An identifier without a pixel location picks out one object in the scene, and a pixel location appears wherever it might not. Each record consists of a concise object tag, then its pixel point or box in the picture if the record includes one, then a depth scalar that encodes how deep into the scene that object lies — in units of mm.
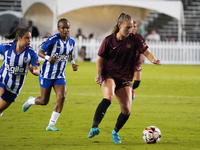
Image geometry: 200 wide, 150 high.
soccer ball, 13945
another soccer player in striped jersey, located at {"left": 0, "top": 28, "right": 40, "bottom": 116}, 15406
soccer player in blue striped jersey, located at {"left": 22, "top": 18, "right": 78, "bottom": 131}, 16375
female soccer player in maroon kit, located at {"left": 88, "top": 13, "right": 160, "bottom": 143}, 14117
